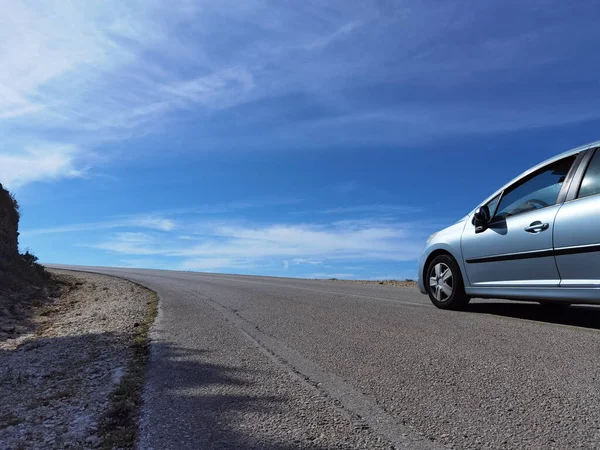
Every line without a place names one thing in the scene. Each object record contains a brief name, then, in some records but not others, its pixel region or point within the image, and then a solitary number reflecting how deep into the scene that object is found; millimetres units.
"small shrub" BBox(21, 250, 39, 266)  14762
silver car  4875
